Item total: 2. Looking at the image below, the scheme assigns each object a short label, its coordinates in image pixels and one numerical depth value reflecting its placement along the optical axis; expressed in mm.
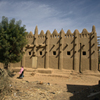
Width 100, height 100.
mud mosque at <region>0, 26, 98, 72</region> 16906
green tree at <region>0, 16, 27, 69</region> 12703
